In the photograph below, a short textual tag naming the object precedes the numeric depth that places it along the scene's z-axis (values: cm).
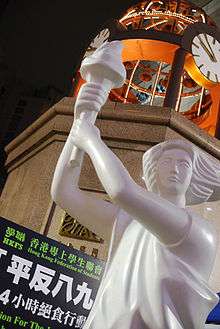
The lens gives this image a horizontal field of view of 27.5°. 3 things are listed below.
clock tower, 746
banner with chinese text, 303
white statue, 221
